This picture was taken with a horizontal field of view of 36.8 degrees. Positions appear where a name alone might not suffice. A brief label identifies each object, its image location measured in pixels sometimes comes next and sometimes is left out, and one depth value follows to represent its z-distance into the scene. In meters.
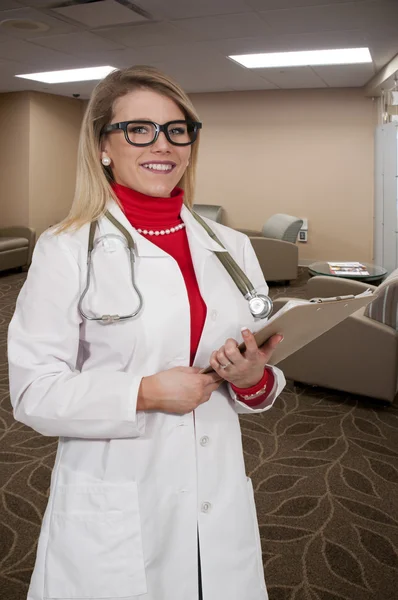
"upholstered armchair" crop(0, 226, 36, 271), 9.35
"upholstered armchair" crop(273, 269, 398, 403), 4.27
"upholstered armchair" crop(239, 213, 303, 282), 8.72
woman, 1.25
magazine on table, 6.71
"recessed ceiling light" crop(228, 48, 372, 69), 6.96
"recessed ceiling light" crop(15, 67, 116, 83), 8.15
